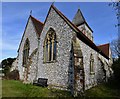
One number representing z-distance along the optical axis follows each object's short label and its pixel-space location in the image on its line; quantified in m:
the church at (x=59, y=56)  8.33
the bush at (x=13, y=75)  14.39
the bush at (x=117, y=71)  12.84
